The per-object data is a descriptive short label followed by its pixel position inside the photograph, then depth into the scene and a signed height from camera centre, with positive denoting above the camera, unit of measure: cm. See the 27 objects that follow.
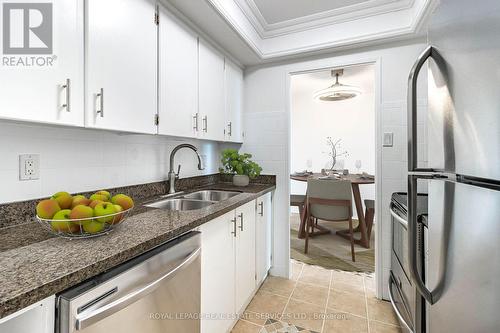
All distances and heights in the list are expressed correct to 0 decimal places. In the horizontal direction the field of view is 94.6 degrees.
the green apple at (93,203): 86 -14
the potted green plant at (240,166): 223 -1
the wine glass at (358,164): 423 +2
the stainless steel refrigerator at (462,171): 50 -2
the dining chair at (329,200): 284 -45
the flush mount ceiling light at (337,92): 321 +106
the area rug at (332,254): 258 -111
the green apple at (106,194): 99 -13
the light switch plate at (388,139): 200 +23
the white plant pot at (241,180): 226 -15
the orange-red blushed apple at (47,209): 79 -15
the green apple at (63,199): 86 -13
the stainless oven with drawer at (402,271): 114 -68
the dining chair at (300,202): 349 -57
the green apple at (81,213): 78 -16
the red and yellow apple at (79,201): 87 -14
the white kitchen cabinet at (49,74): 79 +34
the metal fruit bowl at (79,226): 78 -21
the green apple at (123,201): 97 -15
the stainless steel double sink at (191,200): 159 -27
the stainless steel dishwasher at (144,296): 61 -42
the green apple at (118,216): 87 -20
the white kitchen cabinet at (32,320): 53 -37
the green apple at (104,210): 82 -16
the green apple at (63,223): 77 -20
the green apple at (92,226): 81 -22
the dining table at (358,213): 309 -70
